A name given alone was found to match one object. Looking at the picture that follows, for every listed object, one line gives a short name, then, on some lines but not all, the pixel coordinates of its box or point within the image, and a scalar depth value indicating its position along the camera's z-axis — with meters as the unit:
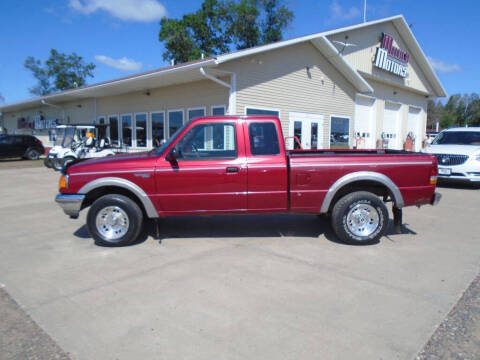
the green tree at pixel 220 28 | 40.16
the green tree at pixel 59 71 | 61.06
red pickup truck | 4.82
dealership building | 12.46
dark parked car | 19.19
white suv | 10.03
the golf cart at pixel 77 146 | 13.66
